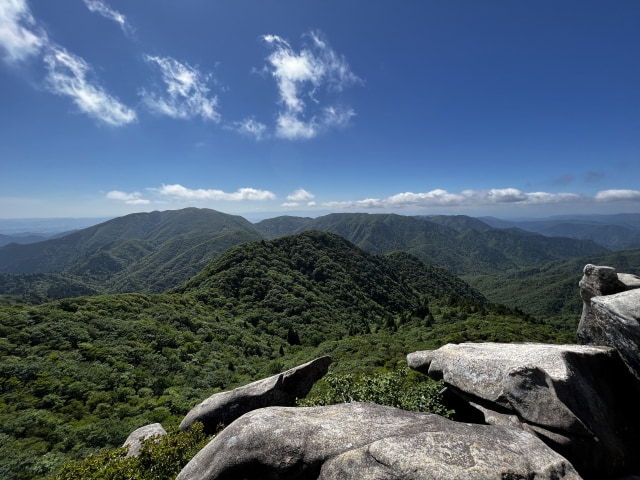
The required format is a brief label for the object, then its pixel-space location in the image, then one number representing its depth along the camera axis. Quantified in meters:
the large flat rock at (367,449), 8.51
